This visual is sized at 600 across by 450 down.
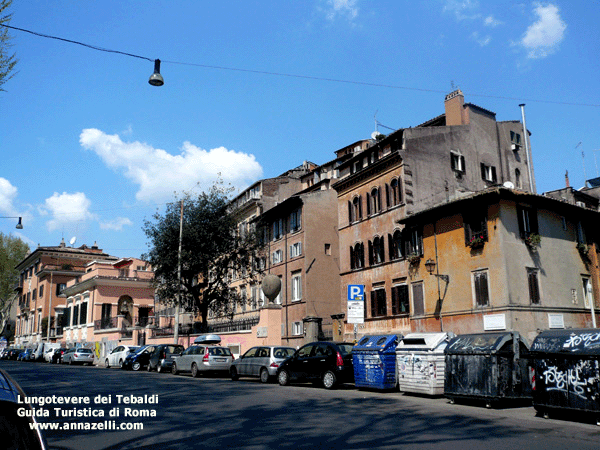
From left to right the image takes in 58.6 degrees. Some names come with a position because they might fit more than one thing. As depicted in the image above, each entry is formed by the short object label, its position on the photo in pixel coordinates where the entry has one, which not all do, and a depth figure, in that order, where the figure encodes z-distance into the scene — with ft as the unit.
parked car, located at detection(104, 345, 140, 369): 116.37
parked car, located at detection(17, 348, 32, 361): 173.37
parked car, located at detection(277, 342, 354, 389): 60.80
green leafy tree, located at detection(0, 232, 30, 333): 229.66
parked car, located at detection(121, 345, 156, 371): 104.78
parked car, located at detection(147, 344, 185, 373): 94.43
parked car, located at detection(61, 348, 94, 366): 139.64
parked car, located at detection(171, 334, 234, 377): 82.28
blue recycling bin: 56.70
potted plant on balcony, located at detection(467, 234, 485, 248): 81.05
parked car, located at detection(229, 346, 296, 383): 71.77
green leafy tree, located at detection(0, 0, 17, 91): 31.55
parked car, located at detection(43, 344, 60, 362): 154.20
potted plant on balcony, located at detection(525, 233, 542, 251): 81.82
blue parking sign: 68.13
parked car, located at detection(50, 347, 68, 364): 148.97
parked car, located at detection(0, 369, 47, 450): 10.52
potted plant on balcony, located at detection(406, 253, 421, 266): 92.17
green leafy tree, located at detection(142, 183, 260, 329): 122.83
